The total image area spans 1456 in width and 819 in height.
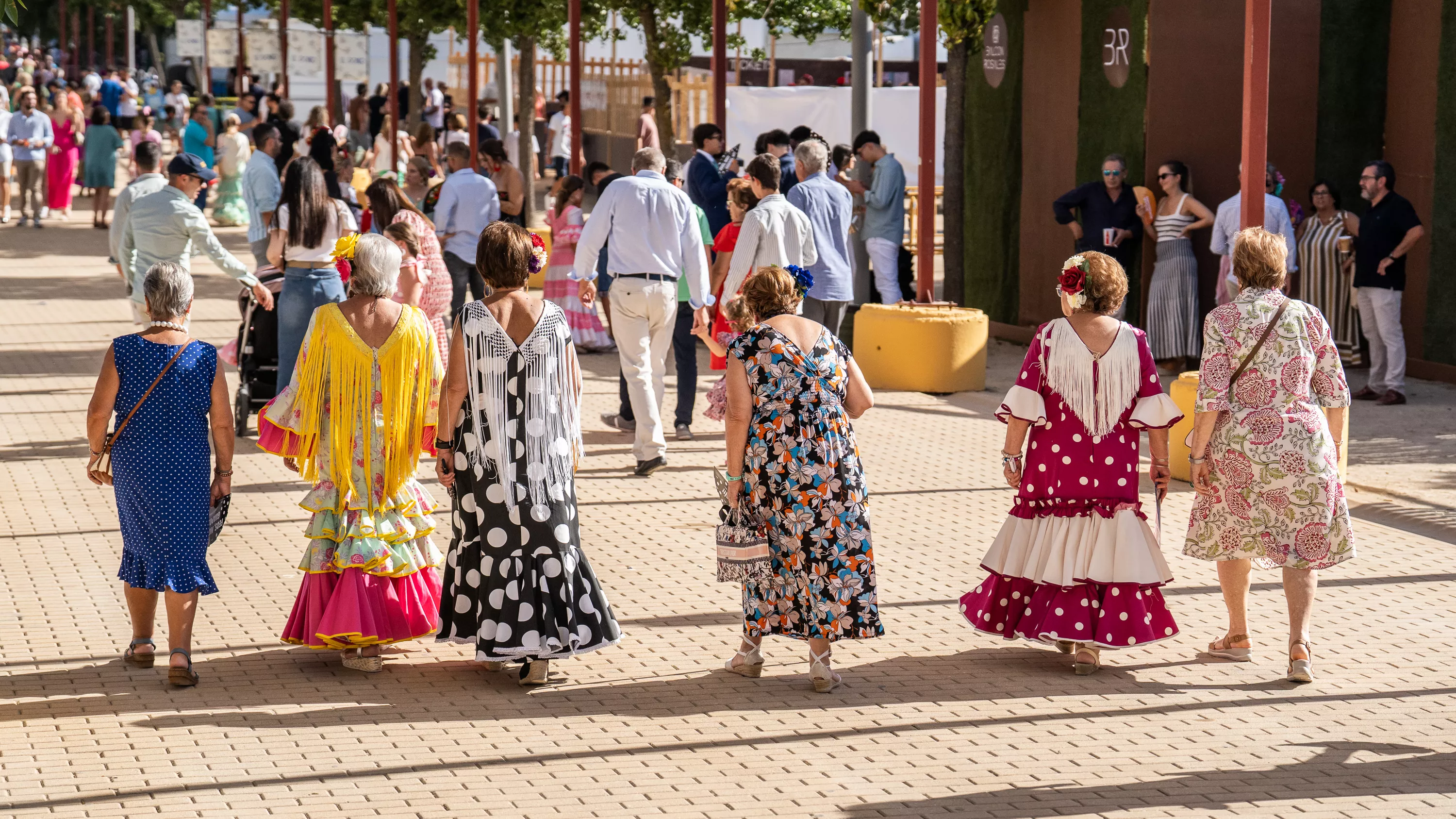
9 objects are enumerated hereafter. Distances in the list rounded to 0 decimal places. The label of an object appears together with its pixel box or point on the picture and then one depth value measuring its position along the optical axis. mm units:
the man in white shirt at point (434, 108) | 34000
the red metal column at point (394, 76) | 22219
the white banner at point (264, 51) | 31609
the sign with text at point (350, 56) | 30375
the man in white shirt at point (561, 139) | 31109
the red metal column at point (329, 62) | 26141
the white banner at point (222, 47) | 37375
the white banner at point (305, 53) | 29547
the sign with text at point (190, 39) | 37062
